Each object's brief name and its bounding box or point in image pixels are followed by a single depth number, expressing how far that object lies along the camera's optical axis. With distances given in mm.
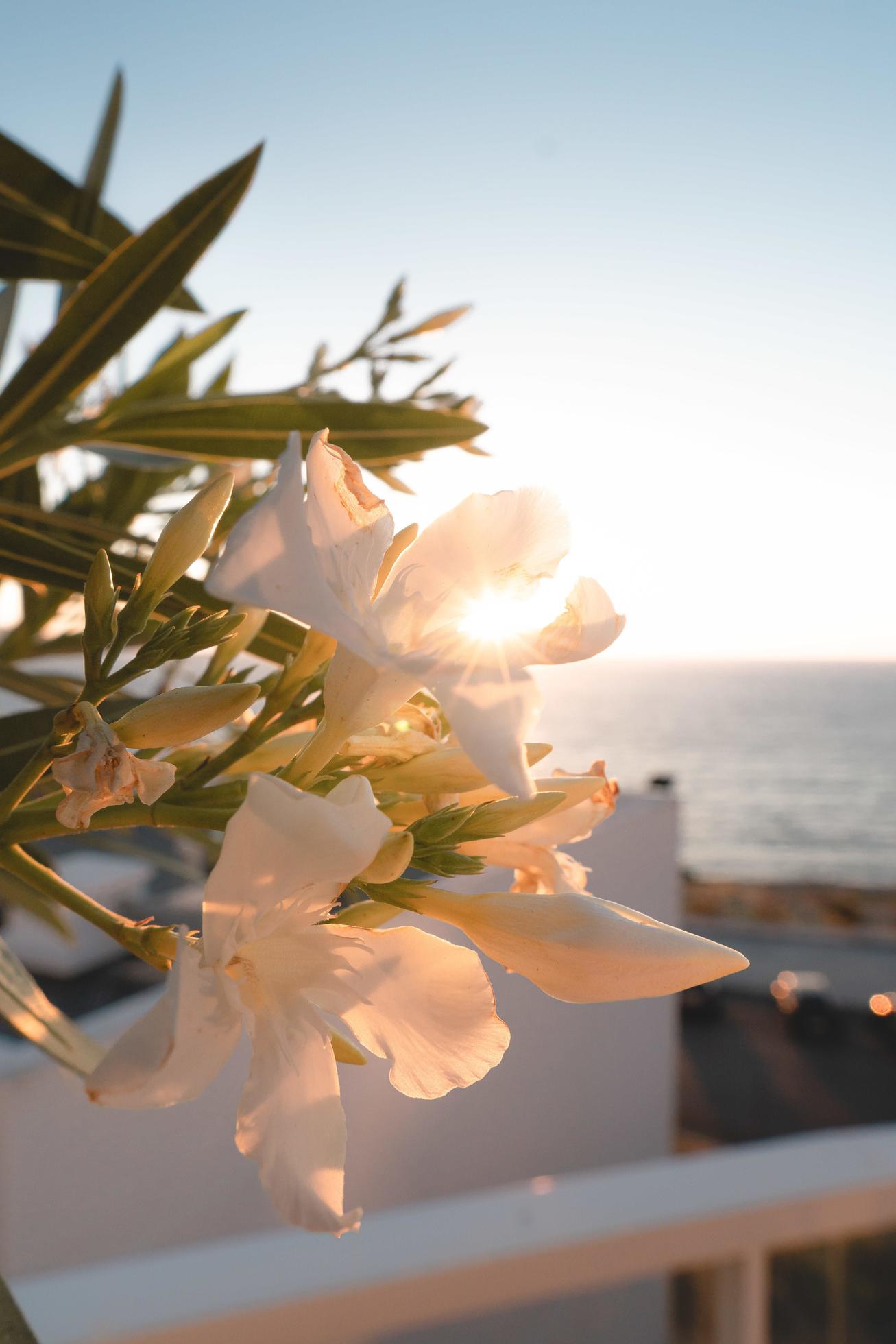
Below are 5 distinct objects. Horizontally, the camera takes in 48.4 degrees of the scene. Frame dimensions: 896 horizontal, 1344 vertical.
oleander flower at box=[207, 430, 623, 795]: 187
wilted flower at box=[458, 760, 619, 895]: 285
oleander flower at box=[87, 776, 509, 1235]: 188
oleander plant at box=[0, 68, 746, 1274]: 194
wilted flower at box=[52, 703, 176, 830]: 223
